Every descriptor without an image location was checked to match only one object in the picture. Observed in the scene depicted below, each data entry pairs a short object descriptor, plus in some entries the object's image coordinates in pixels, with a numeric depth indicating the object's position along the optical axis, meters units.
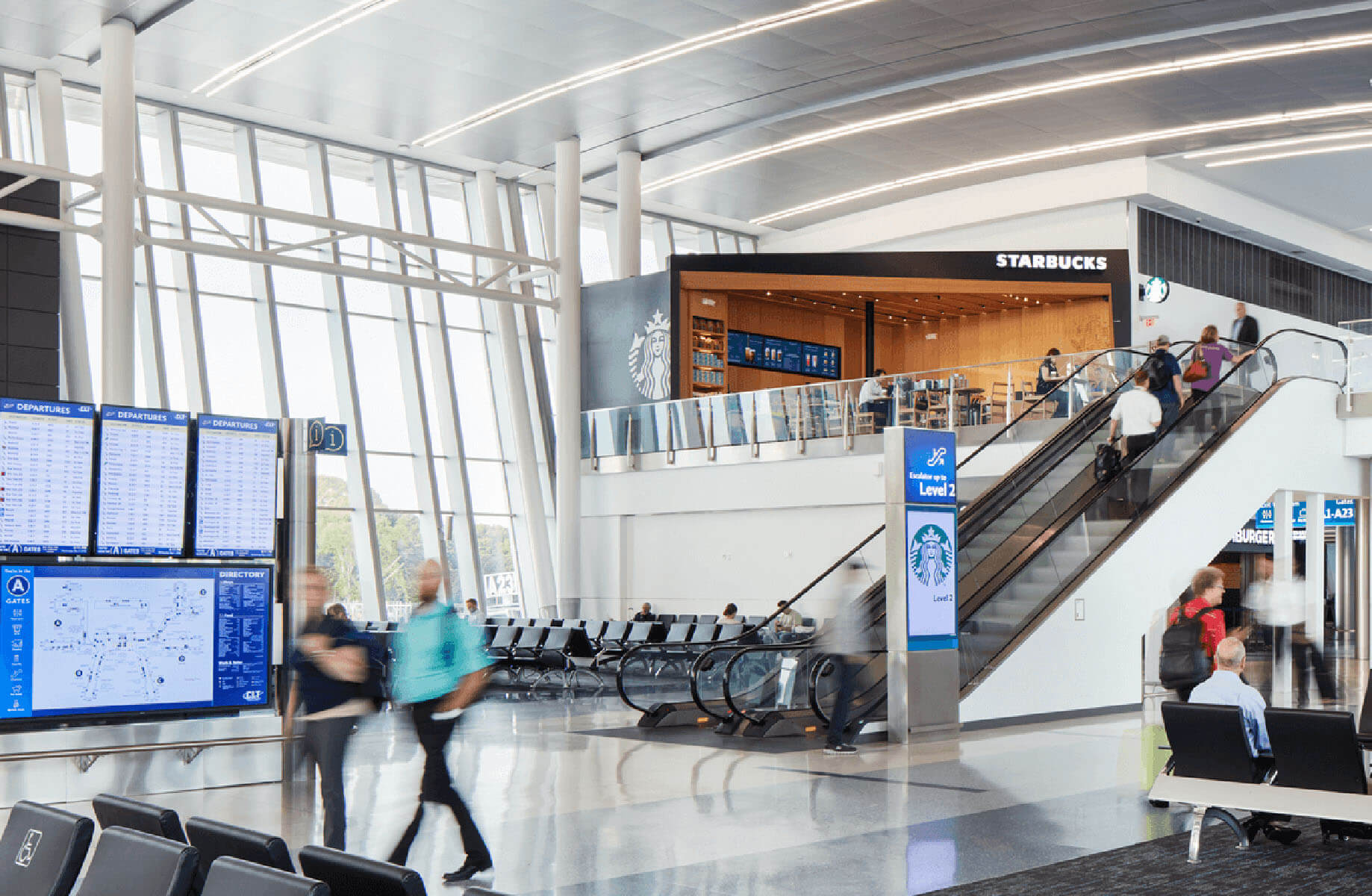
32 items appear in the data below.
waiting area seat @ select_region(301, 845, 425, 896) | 2.76
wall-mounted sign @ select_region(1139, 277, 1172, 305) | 23.30
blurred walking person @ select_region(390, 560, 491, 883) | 5.82
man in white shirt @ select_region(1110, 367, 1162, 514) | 13.46
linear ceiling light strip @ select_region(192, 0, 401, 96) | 17.41
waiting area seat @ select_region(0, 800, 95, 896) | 3.29
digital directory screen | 7.30
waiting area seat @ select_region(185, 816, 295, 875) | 3.11
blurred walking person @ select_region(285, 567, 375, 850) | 5.86
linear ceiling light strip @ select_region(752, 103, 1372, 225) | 21.22
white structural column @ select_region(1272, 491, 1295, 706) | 14.02
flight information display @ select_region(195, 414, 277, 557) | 8.06
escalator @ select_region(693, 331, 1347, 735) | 11.72
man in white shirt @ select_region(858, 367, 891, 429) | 19.08
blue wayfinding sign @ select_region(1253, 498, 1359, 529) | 17.95
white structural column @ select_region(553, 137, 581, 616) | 22.42
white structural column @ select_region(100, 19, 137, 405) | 16.28
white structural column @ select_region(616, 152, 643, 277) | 23.52
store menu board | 24.44
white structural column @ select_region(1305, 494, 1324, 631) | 14.71
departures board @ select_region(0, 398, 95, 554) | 7.30
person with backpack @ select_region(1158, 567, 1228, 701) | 8.47
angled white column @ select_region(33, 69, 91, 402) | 18.30
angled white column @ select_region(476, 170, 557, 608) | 23.44
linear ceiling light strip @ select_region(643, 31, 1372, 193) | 18.42
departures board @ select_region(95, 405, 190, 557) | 7.65
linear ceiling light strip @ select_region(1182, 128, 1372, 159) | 22.26
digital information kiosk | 10.95
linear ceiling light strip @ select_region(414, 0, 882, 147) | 17.27
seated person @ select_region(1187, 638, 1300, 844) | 6.82
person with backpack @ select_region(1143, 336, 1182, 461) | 14.06
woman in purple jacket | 14.56
